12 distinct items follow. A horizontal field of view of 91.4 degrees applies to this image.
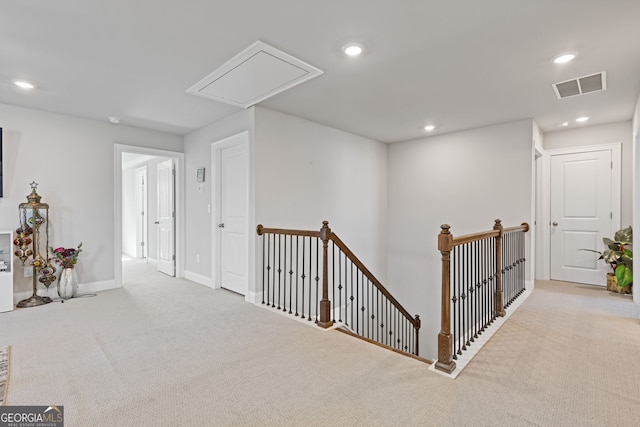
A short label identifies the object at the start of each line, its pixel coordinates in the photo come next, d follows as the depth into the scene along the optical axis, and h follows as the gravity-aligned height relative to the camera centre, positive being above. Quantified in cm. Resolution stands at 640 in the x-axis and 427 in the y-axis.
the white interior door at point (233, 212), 404 -1
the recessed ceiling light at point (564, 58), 253 +126
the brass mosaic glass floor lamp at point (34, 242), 366 -36
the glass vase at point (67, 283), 388 -90
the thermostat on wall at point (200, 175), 472 +56
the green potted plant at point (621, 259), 393 -63
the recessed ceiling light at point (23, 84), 301 +126
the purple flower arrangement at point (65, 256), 384 -55
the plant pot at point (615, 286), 404 -101
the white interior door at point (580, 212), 450 -3
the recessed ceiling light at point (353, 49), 238 +126
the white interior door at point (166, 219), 530 -14
